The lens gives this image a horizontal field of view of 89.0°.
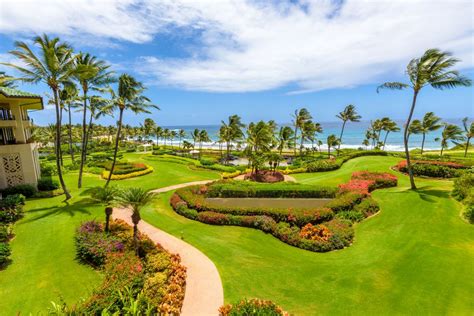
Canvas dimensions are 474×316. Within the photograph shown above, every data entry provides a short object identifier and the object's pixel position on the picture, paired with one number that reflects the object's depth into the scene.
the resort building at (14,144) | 23.38
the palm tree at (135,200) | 13.62
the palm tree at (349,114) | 63.25
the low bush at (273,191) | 22.64
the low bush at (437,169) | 29.07
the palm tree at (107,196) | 15.47
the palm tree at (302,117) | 60.81
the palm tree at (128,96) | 25.92
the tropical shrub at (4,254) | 12.75
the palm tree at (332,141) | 65.86
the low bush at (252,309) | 8.77
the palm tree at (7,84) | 25.86
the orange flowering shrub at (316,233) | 16.28
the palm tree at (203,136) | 73.16
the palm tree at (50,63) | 18.80
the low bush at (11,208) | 17.41
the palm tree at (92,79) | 24.38
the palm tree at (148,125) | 97.19
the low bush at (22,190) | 22.44
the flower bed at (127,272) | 9.11
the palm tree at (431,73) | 19.17
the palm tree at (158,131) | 94.91
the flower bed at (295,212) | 16.48
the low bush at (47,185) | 25.73
